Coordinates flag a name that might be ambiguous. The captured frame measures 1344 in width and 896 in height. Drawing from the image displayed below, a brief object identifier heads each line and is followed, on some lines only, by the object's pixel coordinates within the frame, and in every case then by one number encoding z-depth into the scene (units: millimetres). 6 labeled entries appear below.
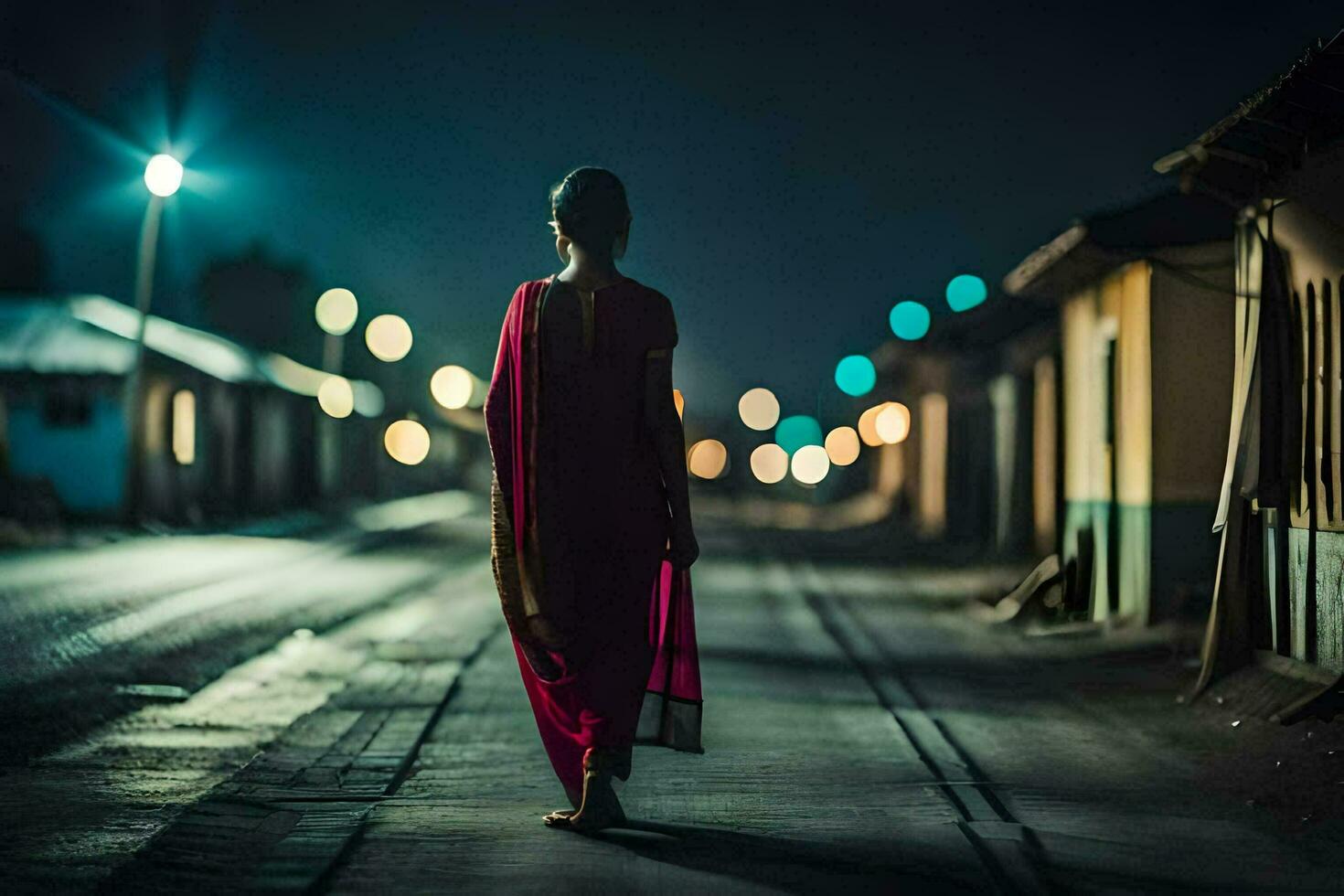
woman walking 5656
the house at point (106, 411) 33219
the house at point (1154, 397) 12859
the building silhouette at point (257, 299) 87750
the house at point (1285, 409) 8578
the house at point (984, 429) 22594
